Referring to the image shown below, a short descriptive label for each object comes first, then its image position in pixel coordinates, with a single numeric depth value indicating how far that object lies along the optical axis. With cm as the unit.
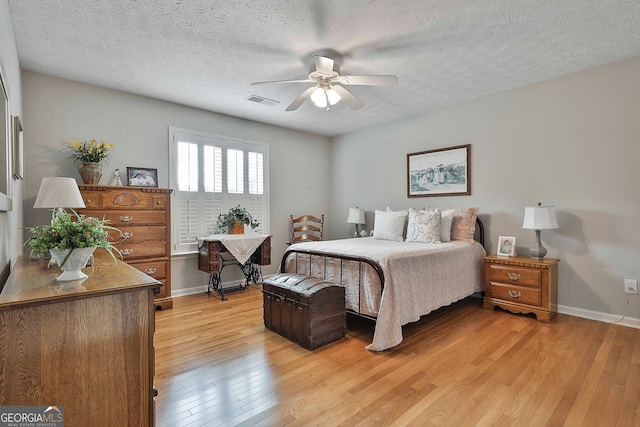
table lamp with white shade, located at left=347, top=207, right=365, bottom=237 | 515
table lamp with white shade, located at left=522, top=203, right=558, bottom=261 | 323
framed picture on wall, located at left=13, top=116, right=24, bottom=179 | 218
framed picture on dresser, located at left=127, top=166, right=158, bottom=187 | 379
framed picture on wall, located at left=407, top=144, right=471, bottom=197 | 419
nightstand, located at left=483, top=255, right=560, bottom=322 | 321
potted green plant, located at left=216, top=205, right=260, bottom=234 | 450
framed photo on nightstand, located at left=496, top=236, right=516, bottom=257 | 360
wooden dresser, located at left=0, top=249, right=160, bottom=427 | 111
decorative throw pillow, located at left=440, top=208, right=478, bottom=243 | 385
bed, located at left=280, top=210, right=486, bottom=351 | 260
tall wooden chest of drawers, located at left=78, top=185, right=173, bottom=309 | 326
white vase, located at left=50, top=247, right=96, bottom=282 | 137
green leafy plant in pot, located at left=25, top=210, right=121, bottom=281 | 135
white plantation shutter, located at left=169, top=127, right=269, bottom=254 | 423
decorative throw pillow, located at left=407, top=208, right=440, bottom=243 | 375
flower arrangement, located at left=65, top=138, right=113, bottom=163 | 334
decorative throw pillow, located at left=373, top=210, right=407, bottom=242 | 410
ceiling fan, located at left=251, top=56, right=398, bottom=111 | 265
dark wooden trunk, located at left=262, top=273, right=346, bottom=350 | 259
